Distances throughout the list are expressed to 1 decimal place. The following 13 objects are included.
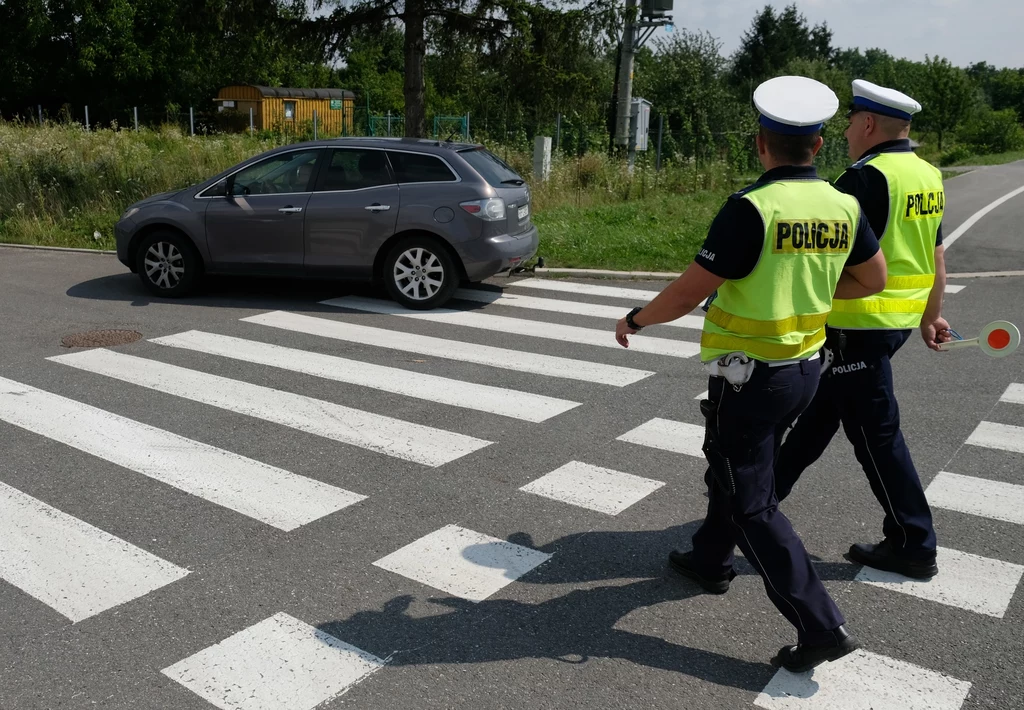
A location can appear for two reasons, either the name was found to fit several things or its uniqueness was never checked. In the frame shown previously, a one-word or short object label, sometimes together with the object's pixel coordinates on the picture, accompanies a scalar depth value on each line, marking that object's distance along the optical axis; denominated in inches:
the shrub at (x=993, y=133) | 2284.7
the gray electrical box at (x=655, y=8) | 775.1
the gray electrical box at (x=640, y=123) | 926.4
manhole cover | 339.0
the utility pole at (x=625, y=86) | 850.8
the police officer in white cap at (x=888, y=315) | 156.2
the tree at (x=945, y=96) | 2250.2
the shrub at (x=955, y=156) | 1981.9
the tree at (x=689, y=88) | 1766.2
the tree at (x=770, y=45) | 3243.1
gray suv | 399.2
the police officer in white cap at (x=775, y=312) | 126.6
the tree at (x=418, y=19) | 691.4
